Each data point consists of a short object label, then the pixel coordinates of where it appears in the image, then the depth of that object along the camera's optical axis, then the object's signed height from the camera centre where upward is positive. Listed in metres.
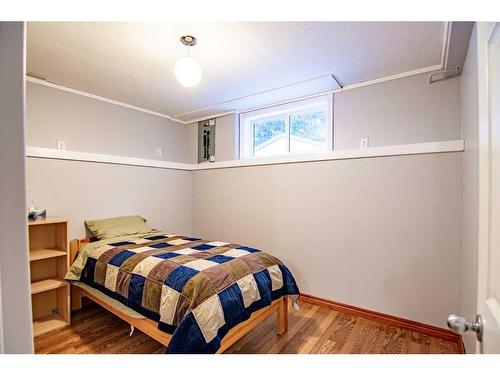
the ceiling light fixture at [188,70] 1.71 +0.82
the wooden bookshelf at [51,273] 2.18 -0.86
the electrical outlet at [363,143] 2.47 +0.42
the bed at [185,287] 1.45 -0.74
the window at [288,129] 2.81 +0.70
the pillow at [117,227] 2.57 -0.48
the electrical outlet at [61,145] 2.54 +0.42
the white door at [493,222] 0.60 -0.10
